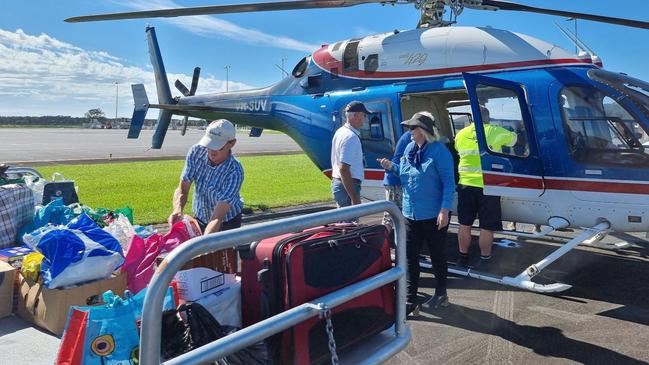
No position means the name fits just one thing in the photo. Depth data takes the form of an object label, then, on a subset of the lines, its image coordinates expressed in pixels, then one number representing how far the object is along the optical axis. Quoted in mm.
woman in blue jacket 4238
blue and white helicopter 5031
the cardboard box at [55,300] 2580
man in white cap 3510
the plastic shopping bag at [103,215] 4113
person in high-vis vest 5539
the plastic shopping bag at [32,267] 2725
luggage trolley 1440
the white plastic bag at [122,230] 3555
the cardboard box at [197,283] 2225
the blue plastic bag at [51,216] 3832
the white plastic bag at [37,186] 4922
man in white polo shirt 5156
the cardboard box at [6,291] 2763
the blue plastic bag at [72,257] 2656
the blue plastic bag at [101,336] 1921
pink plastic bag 2941
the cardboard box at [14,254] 3074
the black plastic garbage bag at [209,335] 1928
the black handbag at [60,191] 4957
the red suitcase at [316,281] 2006
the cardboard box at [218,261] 2598
